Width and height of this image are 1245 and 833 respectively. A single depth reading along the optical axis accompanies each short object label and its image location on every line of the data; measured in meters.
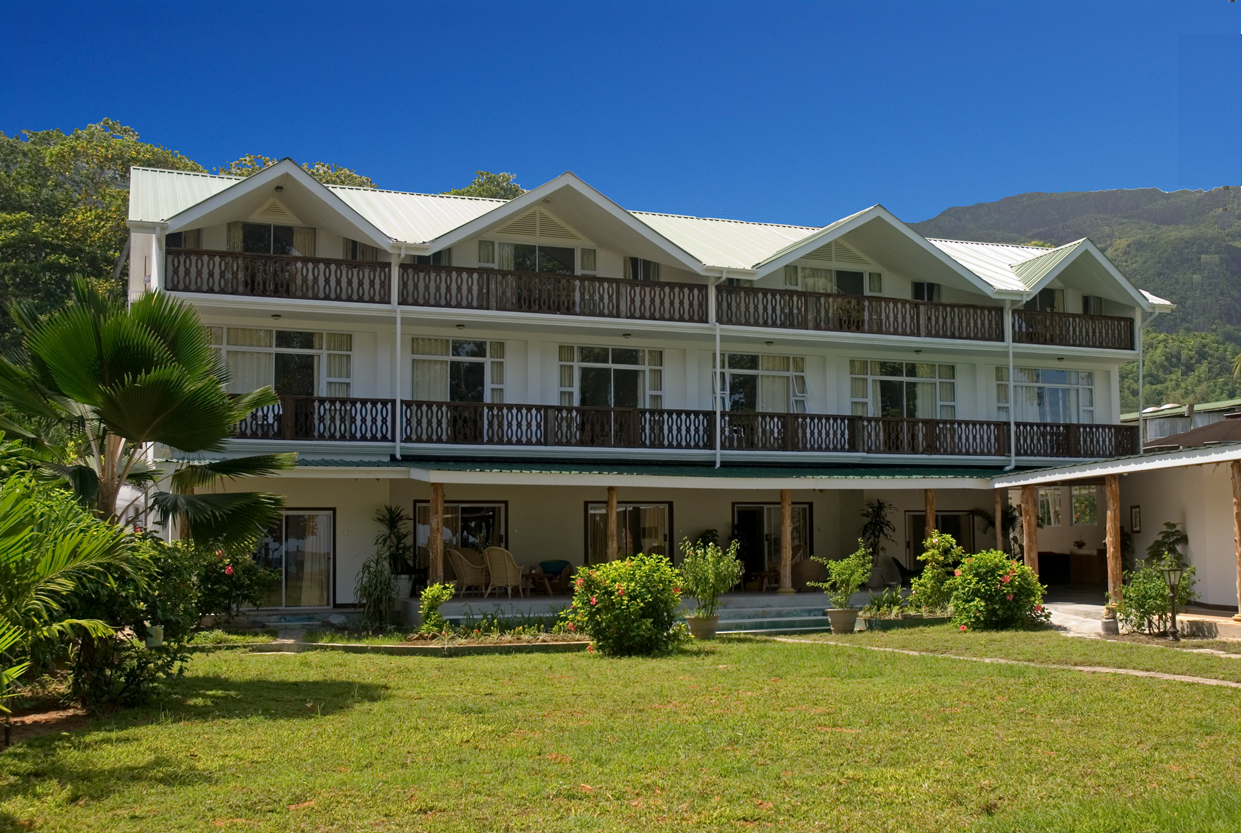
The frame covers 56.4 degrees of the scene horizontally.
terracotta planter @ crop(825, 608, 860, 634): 17.77
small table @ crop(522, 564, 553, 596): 20.94
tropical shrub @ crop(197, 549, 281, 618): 17.22
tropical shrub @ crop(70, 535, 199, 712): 9.92
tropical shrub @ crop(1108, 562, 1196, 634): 15.60
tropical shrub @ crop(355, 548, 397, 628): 19.31
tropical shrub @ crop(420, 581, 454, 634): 16.81
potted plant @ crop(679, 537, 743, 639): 16.56
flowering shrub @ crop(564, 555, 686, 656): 14.36
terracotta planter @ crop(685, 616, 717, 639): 16.72
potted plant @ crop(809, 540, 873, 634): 17.67
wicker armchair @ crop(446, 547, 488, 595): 19.87
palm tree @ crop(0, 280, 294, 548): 10.59
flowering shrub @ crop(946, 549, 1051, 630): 16.97
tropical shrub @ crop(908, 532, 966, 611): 18.86
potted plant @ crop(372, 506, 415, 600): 20.83
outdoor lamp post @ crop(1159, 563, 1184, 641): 16.12
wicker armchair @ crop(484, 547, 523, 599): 19.73
